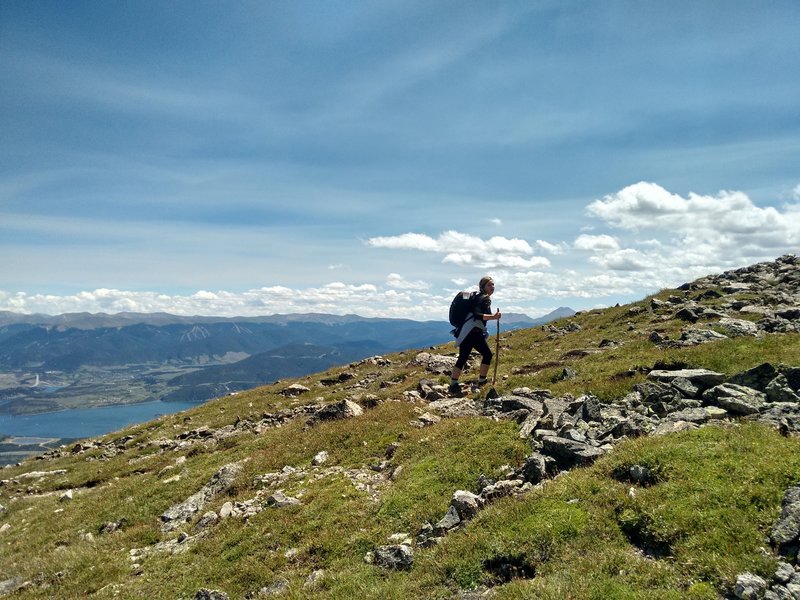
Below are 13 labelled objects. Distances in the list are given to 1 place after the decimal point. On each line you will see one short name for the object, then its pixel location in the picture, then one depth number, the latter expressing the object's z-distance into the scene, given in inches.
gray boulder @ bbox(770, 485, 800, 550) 282.7
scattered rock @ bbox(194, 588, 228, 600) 403.2
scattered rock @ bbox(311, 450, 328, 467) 665.6
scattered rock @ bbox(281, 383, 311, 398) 1376.7
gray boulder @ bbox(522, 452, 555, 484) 451.3
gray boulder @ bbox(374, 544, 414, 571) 385.7
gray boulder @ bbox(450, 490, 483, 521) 425.1
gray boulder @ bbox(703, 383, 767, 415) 506.1
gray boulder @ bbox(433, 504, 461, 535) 421.4
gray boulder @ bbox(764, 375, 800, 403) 522.6
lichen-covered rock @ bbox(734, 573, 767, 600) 254.4
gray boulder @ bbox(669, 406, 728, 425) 500.1
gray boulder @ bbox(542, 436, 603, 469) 452.1
